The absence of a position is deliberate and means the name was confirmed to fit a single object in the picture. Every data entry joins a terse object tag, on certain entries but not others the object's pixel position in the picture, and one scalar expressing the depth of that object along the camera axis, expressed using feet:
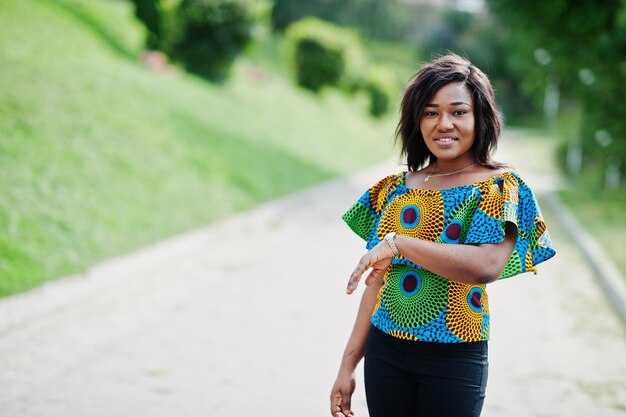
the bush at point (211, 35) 61.36
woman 7.45
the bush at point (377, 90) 116.26
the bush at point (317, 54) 90.12
